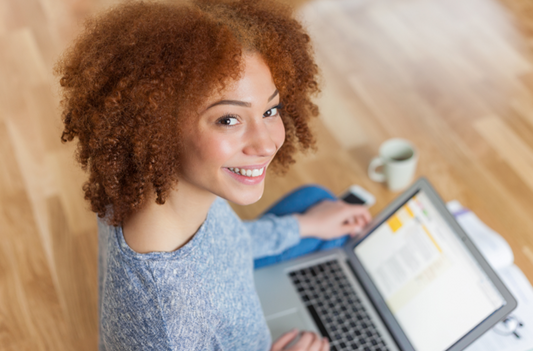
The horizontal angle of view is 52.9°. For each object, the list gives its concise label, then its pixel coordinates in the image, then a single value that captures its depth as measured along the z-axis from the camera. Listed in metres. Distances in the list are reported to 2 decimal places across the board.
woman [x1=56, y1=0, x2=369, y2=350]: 0.87
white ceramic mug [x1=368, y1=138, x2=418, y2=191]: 1.90
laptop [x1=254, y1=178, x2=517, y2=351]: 1.20
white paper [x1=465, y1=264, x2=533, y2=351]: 1.29
